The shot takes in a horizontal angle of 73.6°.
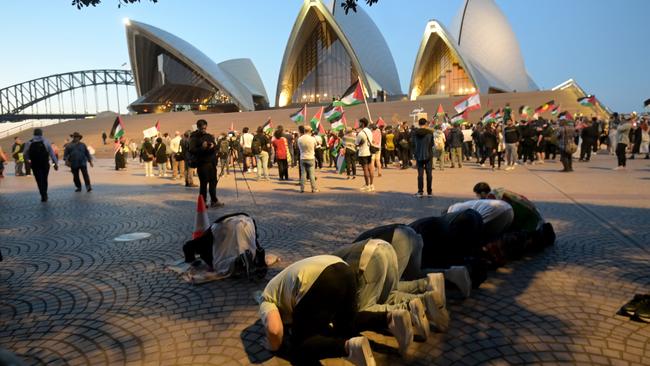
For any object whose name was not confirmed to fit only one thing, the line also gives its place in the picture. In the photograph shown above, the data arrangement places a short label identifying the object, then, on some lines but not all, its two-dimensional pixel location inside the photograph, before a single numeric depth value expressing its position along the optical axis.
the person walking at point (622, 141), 12.44
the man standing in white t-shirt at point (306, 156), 9.99
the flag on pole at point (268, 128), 17.14
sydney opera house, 51.56
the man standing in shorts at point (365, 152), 10.28
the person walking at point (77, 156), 11.23
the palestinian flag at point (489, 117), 18.64
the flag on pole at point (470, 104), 18.94
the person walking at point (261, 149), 13.41
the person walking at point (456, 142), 15.00
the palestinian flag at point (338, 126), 17.00
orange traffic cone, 4.60
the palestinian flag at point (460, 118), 17.30
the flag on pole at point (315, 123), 17.31
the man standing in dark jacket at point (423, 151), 8.77
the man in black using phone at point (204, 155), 8.07
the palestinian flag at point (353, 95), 15.29
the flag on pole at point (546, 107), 22.16
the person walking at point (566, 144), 12.01
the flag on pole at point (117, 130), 17.78
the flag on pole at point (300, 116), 18.38
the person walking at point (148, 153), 15.19
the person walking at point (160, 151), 14.62
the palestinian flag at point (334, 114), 16.75
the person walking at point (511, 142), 13.42
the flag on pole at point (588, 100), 22.61
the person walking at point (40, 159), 9.98
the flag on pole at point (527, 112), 24.58
